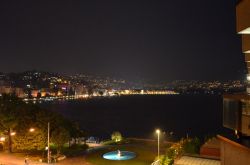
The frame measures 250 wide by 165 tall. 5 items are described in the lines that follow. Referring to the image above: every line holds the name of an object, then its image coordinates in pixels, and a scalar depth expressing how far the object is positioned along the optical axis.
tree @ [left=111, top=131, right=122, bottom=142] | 27.01
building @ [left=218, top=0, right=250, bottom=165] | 6.21
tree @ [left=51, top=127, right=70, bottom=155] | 19.01
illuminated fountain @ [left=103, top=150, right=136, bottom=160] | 19.02
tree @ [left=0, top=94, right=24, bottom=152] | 19.16
